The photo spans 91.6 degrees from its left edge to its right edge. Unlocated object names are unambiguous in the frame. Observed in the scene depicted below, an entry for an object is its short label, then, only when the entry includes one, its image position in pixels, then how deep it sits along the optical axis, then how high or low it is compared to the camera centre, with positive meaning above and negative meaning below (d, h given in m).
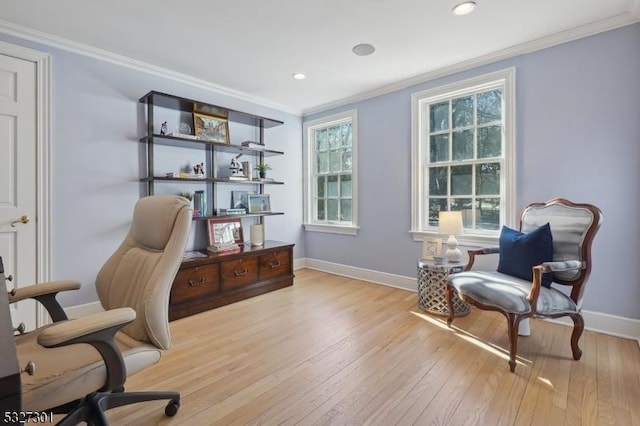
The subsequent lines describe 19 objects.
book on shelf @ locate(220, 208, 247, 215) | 3.64 +0.04
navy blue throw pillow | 2.24 -0.28
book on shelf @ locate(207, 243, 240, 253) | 3.40 -0.37
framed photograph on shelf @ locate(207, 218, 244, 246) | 3.58 -0.19
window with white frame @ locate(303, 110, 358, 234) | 4.26 +0.59
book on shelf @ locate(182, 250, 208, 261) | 3.12 -0.42
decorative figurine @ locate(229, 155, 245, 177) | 3.76 +0.56
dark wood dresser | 2.94 -0.67
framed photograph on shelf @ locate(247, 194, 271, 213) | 4.01 +0.15
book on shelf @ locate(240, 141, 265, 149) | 3.79 +0.87
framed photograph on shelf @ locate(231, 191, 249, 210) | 3.90 +0.19
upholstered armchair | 2.02 -0.41
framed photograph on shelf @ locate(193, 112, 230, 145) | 3.46 +1.00
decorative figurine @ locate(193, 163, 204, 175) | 3.49 +0.51
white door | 2.47 +0.33
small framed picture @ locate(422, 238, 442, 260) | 3.09 -0.34
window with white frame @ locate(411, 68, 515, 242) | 2.96 +0.62
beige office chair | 1.07 -0.45
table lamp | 2.85 -0.14
